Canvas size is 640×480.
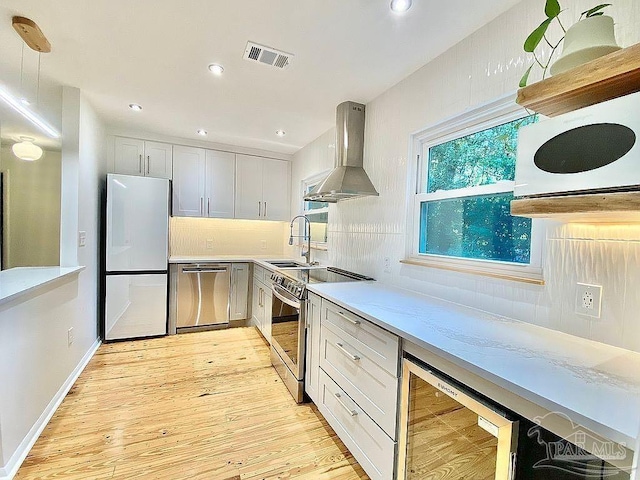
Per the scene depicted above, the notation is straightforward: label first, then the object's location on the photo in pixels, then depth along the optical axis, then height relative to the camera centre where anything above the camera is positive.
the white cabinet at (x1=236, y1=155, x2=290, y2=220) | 4.23 +0.66
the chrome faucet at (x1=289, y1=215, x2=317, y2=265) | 3.65 -0.02
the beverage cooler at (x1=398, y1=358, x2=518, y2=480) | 0.90 -0.69
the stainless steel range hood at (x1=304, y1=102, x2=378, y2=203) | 2.56 +0.77
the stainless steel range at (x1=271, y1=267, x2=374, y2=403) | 2.28 -0.70
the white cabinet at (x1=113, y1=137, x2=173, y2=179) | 3.56 +0.89
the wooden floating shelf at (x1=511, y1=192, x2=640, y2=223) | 0.83 +0.11
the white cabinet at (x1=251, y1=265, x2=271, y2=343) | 3.24 -0.82
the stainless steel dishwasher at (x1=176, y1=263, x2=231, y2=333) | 3.61 -0.79
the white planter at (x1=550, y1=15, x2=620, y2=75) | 0.96 +0.65
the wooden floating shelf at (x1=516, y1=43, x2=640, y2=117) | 0.84 +0.49
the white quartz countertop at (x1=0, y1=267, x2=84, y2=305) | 1.58 -0.33
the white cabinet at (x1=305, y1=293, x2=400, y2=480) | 1.37 -0.80
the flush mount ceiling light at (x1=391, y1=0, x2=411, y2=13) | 1.46 +1.14
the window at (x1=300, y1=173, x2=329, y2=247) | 3.61 +0.27
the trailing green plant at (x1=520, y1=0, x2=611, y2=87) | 1.00 +0.73
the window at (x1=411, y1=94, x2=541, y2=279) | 1.54 +0.25
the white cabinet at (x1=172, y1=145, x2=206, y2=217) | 3.85 +0.66
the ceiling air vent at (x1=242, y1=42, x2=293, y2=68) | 1.88 +1.17
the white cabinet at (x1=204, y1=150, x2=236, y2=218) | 4.04 +0.67
